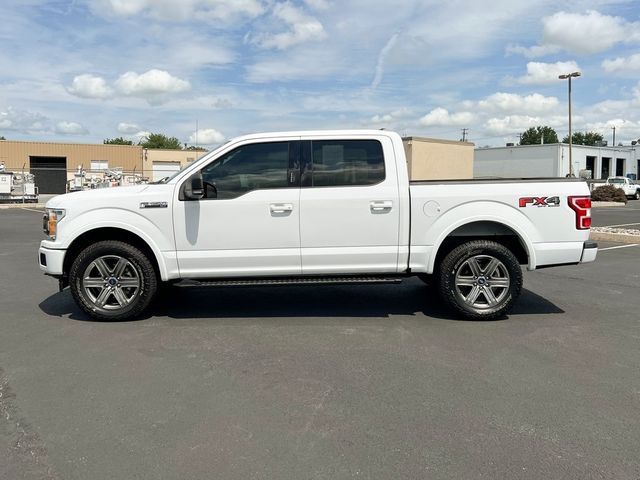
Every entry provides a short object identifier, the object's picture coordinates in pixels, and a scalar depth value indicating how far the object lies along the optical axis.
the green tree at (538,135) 116.56
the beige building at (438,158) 38.34
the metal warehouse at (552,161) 55.22
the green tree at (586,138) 126.31
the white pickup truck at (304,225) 5.55
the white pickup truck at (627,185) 42.03
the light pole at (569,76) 34.59
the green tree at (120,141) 102.98
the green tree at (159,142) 104.00
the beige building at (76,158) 46.09
